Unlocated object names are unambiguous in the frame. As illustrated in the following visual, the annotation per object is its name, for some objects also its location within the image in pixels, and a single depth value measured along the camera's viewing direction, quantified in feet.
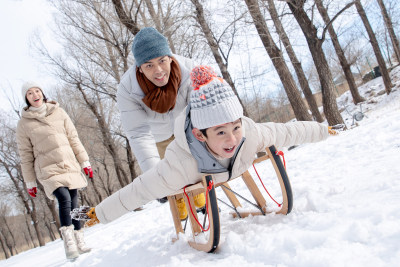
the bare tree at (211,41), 27.55
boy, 6.34
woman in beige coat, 11.14
